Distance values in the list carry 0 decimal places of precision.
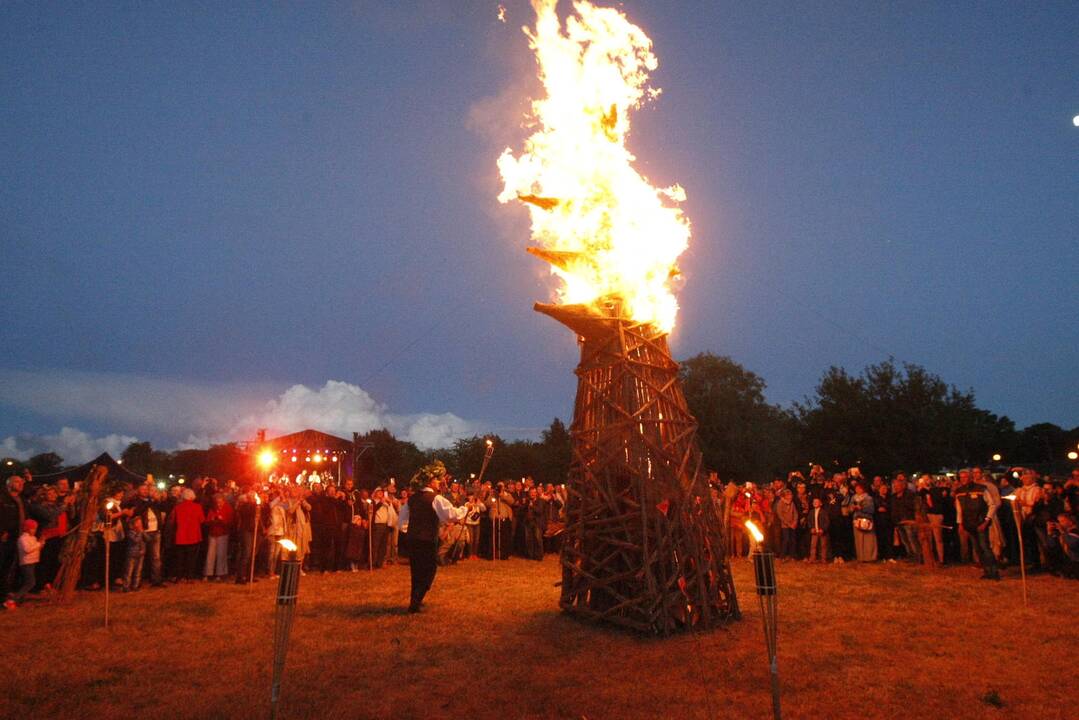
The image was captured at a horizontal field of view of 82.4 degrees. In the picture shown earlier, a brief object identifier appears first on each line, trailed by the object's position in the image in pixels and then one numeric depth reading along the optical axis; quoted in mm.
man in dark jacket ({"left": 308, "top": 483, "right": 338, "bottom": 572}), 15062
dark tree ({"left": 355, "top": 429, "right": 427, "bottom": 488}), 74000
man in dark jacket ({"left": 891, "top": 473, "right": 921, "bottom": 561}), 14984
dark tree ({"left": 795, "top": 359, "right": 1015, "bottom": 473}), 33531
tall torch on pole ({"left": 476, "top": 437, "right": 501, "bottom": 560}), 18469
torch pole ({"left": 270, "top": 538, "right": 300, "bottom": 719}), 4344
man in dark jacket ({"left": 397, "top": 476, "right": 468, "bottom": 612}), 9742
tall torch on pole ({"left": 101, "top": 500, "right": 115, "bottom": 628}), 9474
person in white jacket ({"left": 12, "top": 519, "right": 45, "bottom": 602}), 10555
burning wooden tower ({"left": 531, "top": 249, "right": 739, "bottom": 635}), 7934
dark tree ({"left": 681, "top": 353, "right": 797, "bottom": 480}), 46209
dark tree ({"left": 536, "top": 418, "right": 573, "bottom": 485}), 70594
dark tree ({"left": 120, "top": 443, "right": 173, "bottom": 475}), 96944
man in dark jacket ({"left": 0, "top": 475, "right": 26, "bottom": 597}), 10617
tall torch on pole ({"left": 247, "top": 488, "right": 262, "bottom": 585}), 12825
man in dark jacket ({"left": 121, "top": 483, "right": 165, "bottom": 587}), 12812
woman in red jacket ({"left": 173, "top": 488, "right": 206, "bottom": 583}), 13305
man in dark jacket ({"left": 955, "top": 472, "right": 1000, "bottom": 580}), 12454
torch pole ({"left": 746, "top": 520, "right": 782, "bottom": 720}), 4871
